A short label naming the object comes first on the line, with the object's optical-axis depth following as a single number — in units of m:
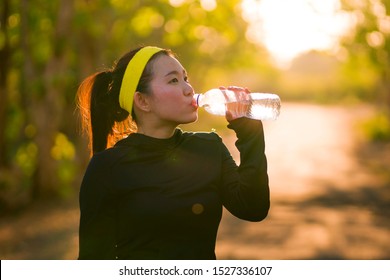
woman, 2.46
